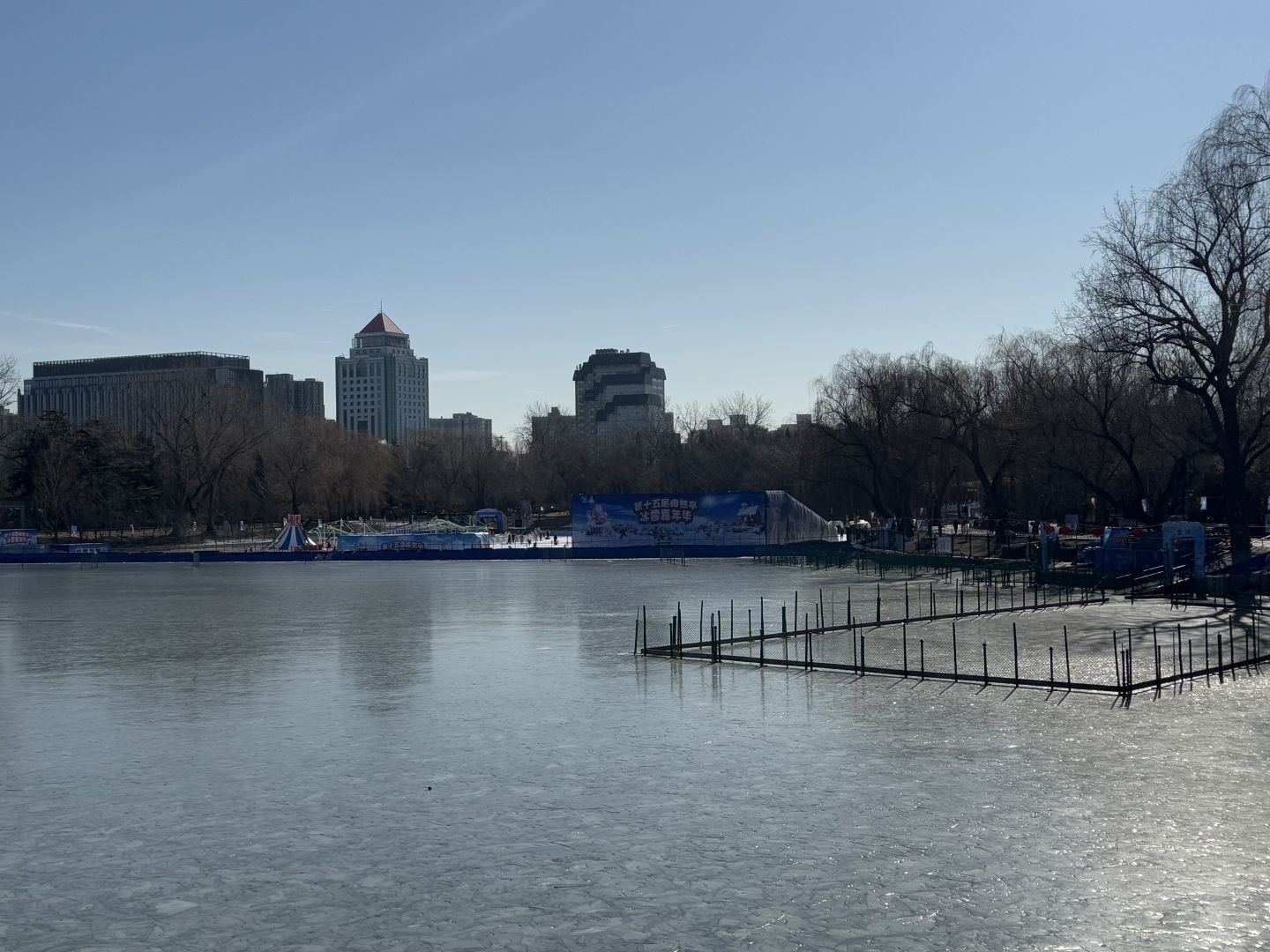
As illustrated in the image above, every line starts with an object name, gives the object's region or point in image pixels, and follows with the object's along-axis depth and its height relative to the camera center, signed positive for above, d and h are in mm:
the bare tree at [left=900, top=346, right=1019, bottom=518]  73500 +7049
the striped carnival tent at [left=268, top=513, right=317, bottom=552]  89994 -308
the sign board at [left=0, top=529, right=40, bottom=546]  94125 +39
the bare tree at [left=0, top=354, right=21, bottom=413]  107312 +13662
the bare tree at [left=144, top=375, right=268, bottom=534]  111062 +9125
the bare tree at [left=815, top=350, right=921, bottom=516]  83375 +6879
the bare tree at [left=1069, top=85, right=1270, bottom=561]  45562 +9617
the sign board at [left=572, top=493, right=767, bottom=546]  83688 +626
